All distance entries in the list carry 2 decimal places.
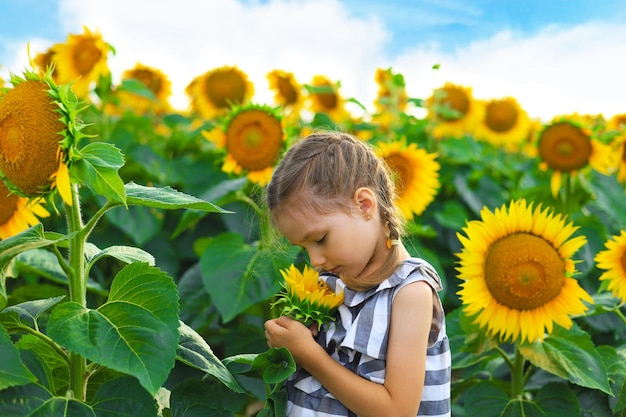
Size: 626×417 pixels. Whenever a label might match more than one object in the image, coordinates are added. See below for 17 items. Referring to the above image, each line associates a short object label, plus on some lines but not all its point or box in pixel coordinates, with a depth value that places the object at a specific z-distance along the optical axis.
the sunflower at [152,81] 4.44
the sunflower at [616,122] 3.99
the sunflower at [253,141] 2.37
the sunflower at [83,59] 3.37
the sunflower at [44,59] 3.90
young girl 1.40
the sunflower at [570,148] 3.02
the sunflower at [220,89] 3.89
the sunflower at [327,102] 3.88
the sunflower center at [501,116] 4.43
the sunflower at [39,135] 1.24
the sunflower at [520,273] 1.83
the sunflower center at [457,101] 4.32
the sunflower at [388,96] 3.37
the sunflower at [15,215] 1.68
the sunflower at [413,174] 2.72
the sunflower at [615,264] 2.06
